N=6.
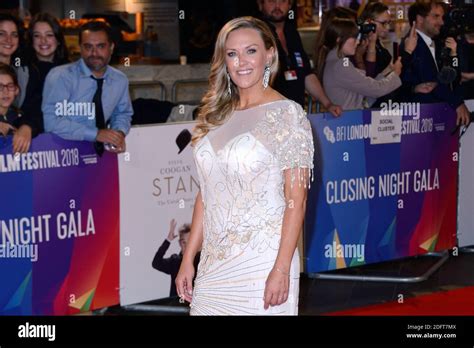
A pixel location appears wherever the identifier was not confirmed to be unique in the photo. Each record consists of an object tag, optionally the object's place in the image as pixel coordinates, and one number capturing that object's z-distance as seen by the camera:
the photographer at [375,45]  8.20
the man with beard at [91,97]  6.27
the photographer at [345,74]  7.84
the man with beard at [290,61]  7.46
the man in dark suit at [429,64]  8.06
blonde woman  3.99
